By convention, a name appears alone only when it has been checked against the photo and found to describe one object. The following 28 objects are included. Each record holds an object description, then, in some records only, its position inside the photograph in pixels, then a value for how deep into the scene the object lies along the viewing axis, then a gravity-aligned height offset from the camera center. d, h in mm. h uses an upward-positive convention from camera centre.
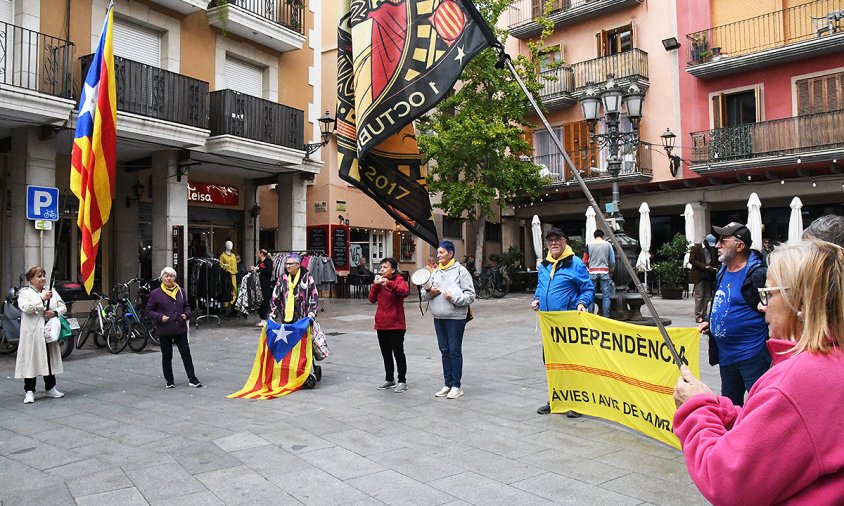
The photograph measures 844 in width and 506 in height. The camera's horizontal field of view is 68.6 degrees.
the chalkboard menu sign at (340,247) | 24562 +1097
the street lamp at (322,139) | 17266 +3957
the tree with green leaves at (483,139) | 23344 +5048
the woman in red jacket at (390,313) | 7785 -492
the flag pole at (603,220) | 2545 +226
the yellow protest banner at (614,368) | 5039 -882
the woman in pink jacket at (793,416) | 1515 -366
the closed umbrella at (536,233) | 23875 +1510
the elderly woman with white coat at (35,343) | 7586 -796
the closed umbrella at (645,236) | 21447 +1235
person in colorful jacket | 8352 -257
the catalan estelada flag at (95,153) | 7324 +1536
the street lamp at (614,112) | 13180 +3521
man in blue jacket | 6559 -97
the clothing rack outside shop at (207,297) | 15856 -537
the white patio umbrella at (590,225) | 22203 +1698
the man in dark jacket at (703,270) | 9367 +1
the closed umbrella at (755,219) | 17828 +1475
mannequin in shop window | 16500 +294
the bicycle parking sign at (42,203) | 12266 +1511
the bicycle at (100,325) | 11672 -915
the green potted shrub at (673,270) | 21000 +2
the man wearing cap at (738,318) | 4500 -355
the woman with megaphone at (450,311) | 7285 -449
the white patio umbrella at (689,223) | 20772 +1601
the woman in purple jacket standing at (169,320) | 8367 -594
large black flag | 4957 +1588
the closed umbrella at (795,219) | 18109 +1473
